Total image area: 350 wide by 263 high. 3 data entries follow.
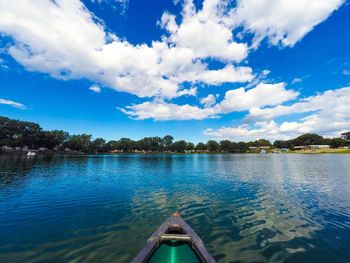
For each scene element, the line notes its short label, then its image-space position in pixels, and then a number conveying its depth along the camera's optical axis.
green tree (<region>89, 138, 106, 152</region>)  195.27
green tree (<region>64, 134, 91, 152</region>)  172.12
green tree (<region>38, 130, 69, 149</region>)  144.00
